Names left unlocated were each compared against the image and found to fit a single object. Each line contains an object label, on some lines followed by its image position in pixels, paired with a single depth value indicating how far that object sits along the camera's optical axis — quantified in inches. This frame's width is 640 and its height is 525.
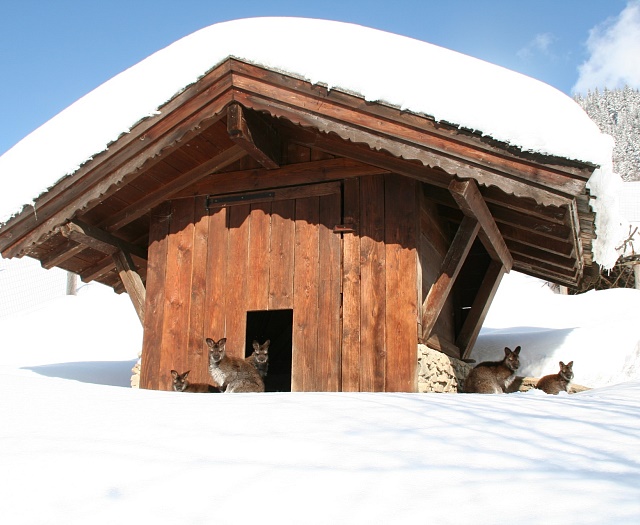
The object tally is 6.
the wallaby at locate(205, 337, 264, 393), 323.6
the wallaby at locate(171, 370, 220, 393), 332.2
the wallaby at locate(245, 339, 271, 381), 361.4
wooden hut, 281.0
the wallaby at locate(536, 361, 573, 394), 359.6
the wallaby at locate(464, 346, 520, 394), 344.2
